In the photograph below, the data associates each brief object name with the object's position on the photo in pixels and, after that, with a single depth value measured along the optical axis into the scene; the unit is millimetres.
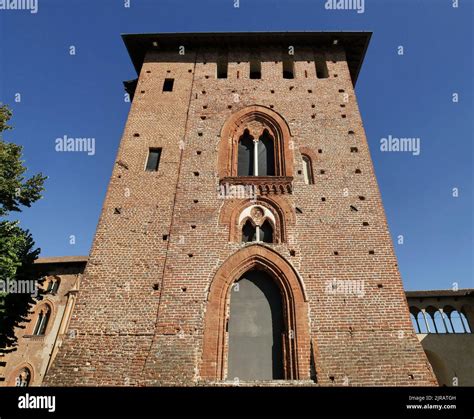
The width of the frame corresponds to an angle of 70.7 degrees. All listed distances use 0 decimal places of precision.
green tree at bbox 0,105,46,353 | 10883
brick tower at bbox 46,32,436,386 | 7719
